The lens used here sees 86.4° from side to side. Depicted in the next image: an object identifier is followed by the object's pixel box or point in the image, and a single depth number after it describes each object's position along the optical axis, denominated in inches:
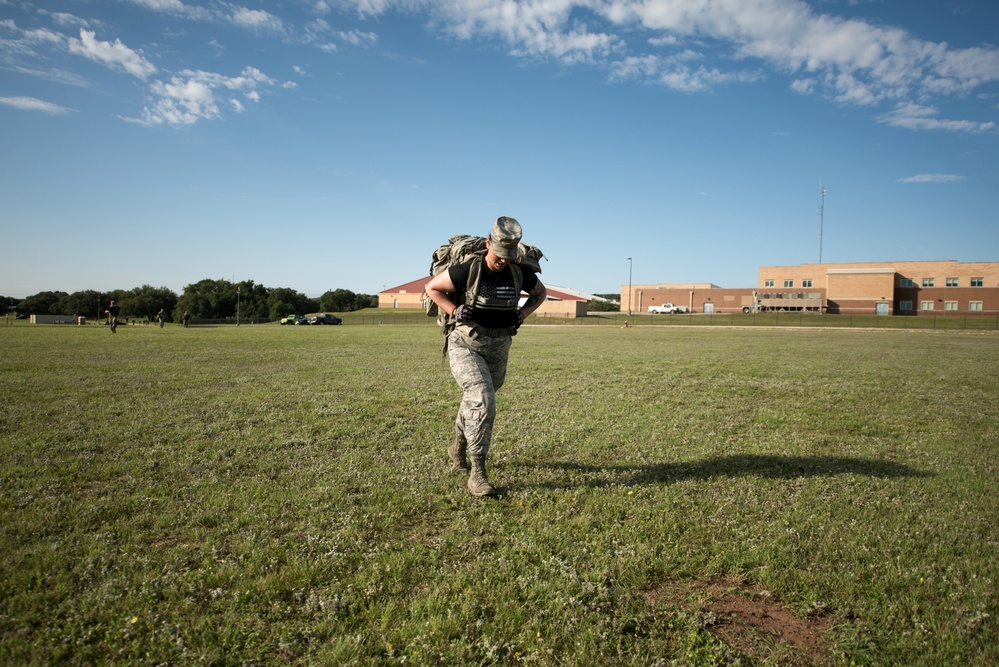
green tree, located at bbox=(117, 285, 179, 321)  4352.1
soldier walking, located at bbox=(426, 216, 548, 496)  196.7
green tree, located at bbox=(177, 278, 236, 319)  4210.1
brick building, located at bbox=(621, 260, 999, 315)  3243.1
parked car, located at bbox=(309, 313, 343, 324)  3088.1
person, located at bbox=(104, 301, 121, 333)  1224.9
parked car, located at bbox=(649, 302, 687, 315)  3896.2
